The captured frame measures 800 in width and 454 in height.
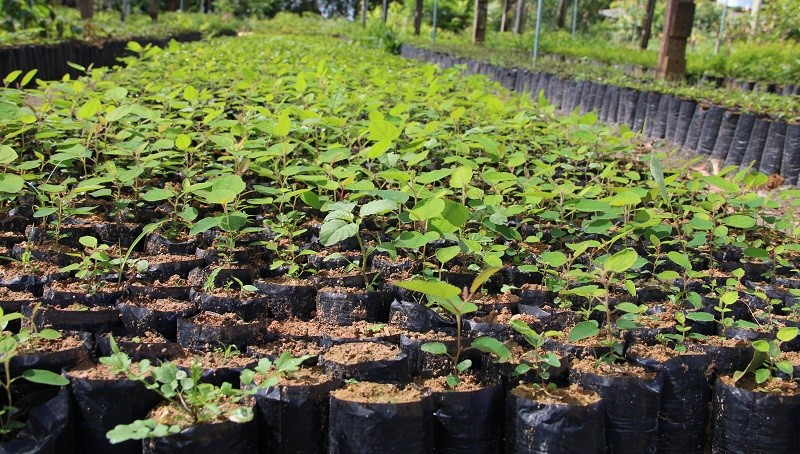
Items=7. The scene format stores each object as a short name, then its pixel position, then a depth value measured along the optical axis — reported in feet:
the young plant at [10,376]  4.81
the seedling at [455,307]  5.39
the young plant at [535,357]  5.82
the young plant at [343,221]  6.71
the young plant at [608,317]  5.93
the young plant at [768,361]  6.07
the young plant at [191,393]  4.93
